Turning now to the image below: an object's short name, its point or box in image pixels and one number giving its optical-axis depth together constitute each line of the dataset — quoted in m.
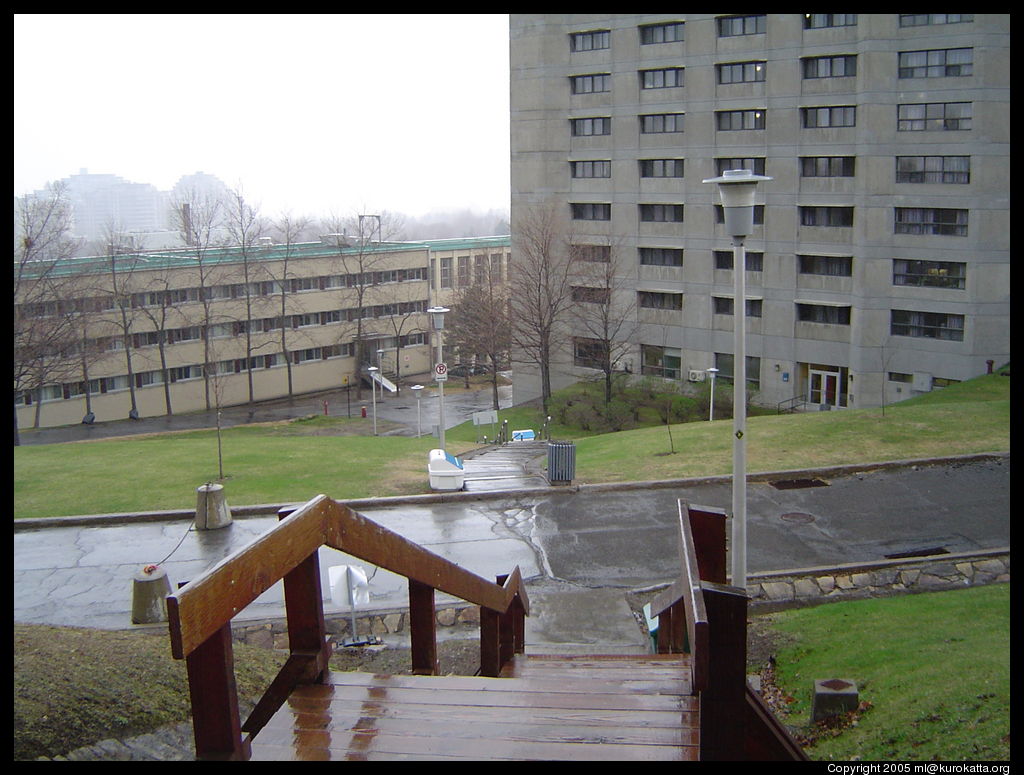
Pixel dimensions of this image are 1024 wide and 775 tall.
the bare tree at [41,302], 37.81
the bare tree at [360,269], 64.25
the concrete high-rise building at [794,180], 39.34
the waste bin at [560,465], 17.30
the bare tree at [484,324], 52.66
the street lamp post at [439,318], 21.57
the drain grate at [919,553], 12.88
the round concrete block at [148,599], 11.40
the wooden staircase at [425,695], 2.55
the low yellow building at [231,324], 53.03
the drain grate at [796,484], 16.70
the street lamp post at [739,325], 10.23
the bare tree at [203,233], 56.47
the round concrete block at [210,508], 15.46
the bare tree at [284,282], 60.19
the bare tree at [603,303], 47.41
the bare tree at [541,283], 46.98
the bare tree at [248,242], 59.03
